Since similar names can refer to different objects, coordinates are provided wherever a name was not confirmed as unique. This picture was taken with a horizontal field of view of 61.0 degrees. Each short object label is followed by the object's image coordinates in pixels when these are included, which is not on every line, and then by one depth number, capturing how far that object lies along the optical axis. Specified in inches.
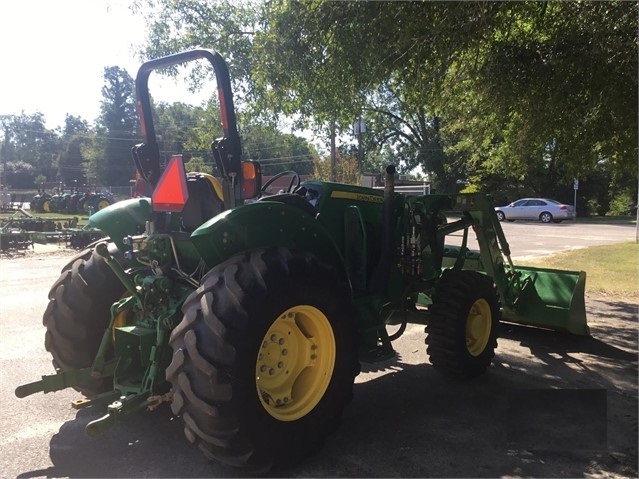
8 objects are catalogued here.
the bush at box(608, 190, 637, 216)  1755.2
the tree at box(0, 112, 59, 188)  3794.3
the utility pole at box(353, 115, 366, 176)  717.7
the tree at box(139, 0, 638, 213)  217.5
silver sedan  1253.7
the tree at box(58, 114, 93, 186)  3475.1
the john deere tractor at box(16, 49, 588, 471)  114.9
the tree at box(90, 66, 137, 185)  2915.8
